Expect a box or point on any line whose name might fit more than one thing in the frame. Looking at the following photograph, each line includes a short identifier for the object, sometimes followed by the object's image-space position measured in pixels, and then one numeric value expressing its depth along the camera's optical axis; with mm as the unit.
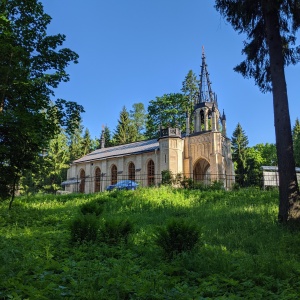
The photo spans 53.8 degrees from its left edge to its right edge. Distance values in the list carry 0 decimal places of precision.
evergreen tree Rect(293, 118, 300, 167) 42219
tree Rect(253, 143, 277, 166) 57144
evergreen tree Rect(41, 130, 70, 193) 36938
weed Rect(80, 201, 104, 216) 11042
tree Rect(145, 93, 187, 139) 45250
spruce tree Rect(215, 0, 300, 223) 8898
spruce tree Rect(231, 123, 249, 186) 43188
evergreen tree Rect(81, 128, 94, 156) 53625
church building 30375
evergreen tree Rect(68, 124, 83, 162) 52188
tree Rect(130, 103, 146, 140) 56459
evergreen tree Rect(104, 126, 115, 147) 57094
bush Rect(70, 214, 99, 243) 7320
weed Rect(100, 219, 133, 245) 7282
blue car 25125
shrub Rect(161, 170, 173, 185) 23722
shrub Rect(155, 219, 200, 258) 6179
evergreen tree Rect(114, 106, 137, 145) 53312
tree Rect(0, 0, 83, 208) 9109
